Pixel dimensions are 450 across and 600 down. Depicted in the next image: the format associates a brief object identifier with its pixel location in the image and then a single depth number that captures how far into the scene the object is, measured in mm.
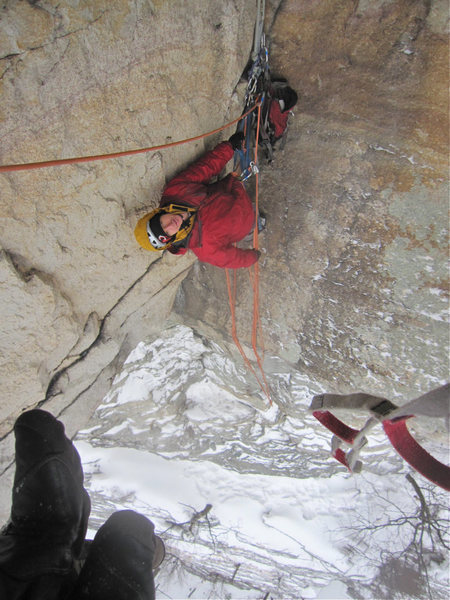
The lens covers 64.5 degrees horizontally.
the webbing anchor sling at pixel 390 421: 1046
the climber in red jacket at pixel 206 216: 1797
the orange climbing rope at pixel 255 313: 2251
